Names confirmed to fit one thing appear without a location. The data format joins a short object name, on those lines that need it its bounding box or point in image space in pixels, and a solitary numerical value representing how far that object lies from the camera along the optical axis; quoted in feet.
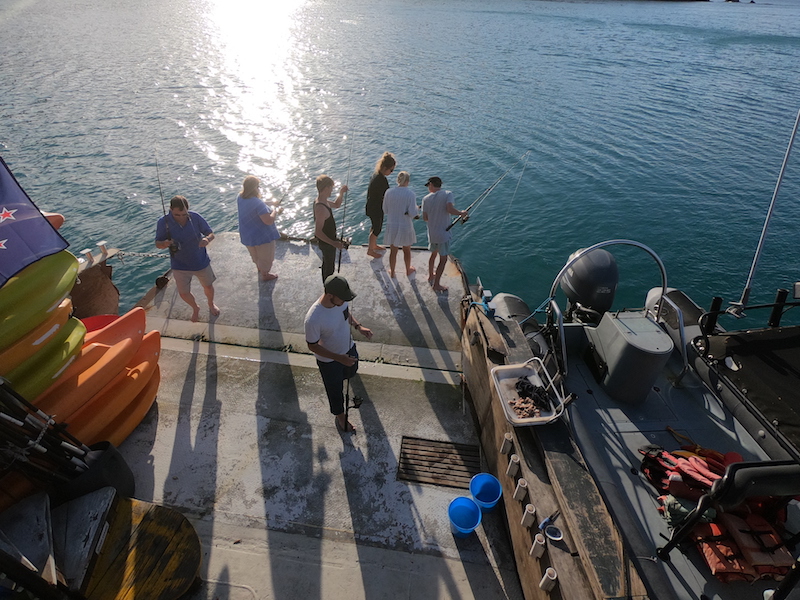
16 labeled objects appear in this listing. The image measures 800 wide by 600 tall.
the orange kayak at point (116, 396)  14.73
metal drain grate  15.57
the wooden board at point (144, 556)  11.52
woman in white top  22.85
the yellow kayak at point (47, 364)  13.34
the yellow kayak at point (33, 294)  12.94
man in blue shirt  19.03
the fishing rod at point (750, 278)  17.58
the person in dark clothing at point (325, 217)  20.21
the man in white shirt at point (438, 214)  22.53
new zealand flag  12.48
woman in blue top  22.29
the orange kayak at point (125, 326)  16.70
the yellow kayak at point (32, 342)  12.94
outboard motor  21.76
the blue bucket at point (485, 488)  14.44
